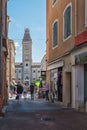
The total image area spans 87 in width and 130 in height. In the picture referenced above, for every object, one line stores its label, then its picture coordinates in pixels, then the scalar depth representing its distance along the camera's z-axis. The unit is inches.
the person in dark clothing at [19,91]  707.2
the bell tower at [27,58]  3573.8
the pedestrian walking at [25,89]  864.7
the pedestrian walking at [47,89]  791.7
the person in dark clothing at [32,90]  883.5
